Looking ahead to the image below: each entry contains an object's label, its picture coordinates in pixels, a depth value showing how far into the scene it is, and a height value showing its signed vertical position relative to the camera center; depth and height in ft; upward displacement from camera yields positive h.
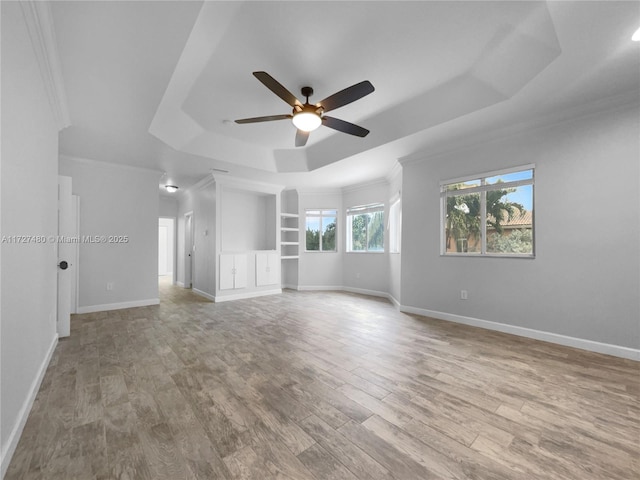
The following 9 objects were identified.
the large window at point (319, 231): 23.32 +0.80
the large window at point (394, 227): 18.45 +0.99
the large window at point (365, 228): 20.58 +0.99
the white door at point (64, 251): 10.36 -0.50
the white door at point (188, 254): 24.37 -1.41
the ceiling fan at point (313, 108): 7.42 +4.33
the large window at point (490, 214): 11.39 +1.28
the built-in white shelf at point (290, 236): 22.91 +0.35
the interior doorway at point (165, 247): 36.37 -1.11
